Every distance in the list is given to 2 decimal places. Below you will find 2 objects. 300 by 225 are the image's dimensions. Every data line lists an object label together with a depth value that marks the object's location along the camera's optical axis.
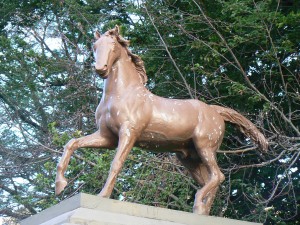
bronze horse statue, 5.56
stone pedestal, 4.76
